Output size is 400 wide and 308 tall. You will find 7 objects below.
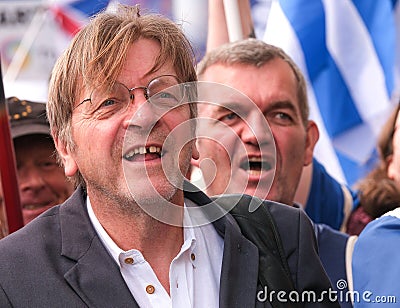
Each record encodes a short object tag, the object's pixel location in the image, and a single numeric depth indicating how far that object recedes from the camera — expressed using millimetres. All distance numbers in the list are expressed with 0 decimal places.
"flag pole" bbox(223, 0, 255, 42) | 6638
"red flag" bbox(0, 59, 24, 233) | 5601
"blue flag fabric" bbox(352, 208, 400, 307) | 4103
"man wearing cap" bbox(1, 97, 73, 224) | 6314
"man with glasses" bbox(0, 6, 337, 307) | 4134
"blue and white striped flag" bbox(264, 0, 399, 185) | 7709
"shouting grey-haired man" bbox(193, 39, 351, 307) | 5362
